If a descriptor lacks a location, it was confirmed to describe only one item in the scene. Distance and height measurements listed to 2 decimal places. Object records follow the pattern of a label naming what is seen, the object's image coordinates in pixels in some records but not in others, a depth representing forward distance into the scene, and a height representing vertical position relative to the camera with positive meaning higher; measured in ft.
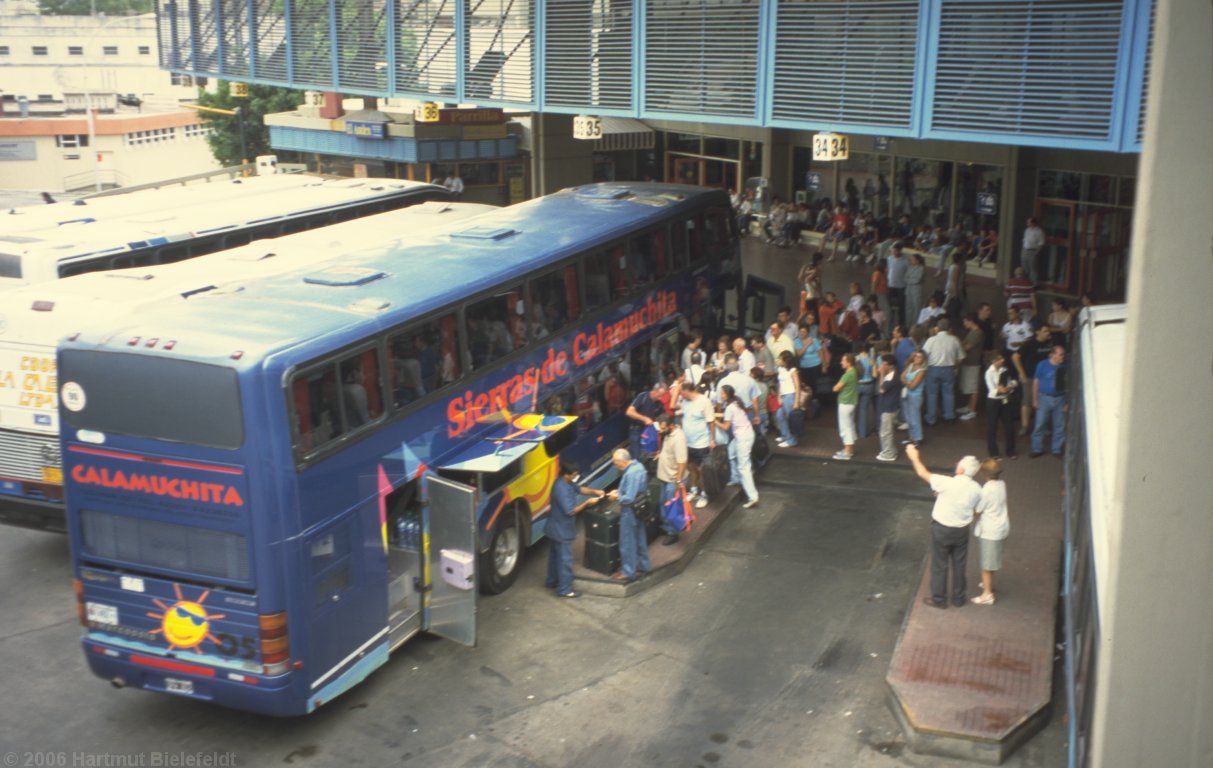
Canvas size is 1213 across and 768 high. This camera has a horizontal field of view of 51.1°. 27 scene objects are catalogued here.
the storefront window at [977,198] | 91.20 -8.21
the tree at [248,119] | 163.22 -5.93
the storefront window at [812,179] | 110.01 -8.43
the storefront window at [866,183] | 103.65 -8.28
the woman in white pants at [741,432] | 51.52 -14.01
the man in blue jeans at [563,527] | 43.37 -15.07
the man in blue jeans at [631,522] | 44.29 -15.17
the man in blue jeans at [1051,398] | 53.06 -13.02
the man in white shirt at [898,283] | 77.35 -11.97
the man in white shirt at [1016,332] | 58.80 -11.27
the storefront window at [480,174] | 113.60 -8.51
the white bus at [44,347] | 46.01 -9.76
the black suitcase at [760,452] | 55.88 -16.05
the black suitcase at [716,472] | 51.90 -15.71
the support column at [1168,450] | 16.67 -5.00
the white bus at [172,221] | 54.08 -7.06
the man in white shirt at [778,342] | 59.77 -12.01
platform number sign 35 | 69.87 -2.67
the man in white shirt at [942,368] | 57.77 -12.94
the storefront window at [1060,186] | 84.43 -6.76
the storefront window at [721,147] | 120.26 -6.33
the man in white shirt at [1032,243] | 83.76 -10.33
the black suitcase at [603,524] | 45.29 -15.55
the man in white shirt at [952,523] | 39.17 -13.47
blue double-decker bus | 32.86 -10.94
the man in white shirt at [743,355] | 56.29 -11.97
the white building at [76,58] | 294.46 +3.57
